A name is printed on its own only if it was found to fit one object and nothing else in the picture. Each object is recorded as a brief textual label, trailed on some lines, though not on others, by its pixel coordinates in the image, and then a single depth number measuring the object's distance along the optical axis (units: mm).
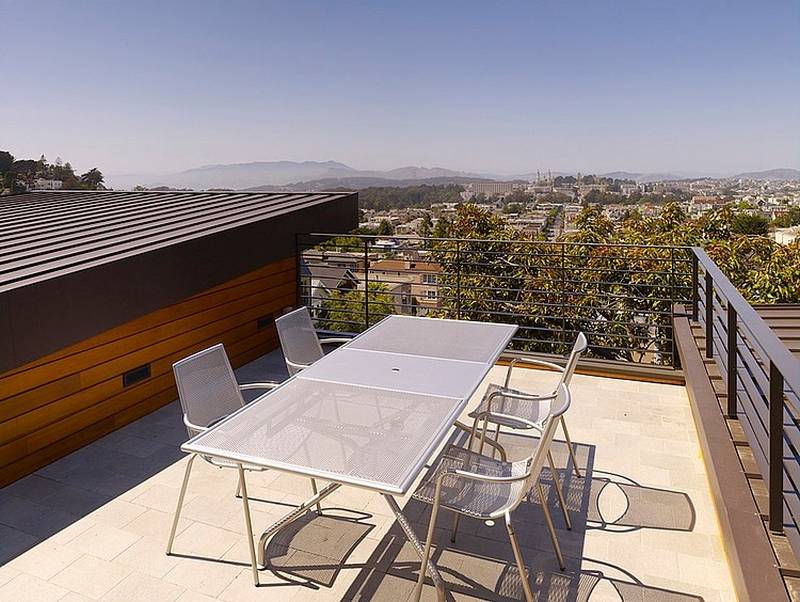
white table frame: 1852
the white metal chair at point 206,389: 2686
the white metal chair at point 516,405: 3000
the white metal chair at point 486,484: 2125
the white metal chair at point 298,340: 3672
